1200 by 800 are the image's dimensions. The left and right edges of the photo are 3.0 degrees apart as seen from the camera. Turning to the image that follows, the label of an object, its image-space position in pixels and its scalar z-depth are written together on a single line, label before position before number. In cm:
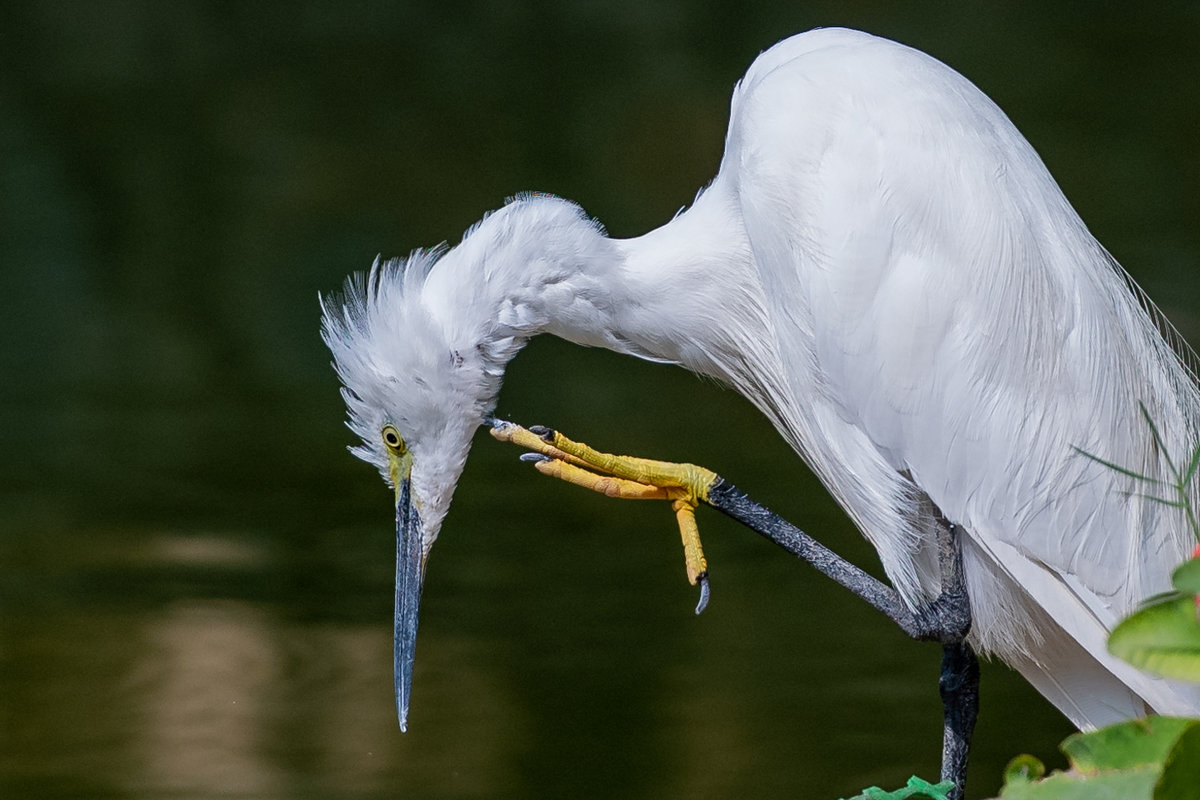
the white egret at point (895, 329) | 721
